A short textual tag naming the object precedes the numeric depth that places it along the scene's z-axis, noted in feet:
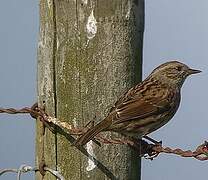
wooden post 17.88
